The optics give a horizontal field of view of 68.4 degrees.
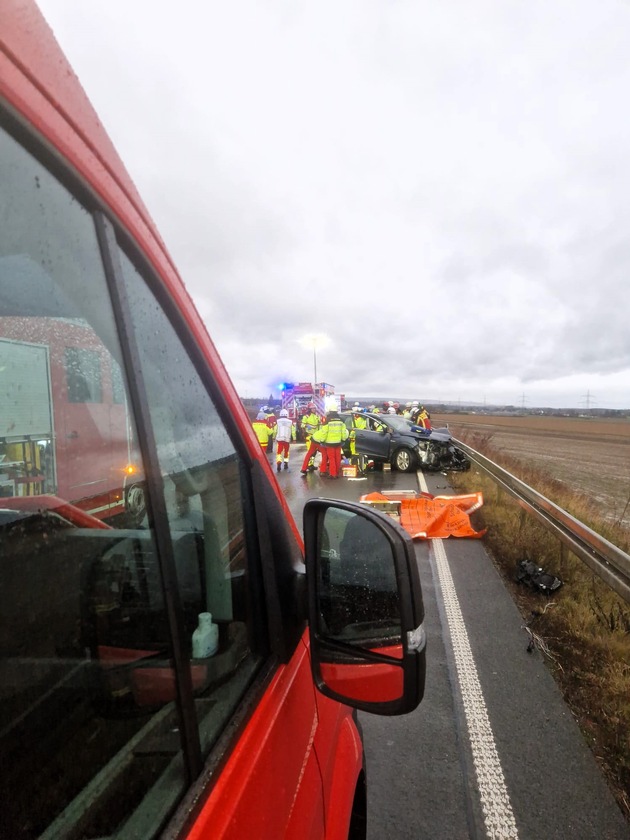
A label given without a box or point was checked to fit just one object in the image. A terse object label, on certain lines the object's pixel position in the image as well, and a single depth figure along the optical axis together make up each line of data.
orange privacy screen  6.91
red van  0.82
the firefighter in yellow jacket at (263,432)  11.53
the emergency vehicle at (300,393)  31.34
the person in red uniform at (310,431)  13.51
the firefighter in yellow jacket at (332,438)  12.54
